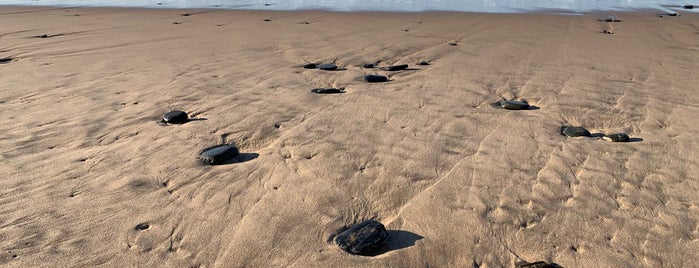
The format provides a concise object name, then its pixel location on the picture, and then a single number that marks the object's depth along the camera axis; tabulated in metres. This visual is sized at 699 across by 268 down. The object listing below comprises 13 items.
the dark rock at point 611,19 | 10.58
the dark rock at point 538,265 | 2.19
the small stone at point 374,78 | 5.24
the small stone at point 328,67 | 5.89
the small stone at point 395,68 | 5.84
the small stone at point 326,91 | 4.82
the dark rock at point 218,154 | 3.24
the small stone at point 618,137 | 3.57
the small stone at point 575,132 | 3.68
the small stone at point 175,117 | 3.96
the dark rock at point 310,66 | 6.00
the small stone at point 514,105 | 4.28
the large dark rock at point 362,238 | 2.34
